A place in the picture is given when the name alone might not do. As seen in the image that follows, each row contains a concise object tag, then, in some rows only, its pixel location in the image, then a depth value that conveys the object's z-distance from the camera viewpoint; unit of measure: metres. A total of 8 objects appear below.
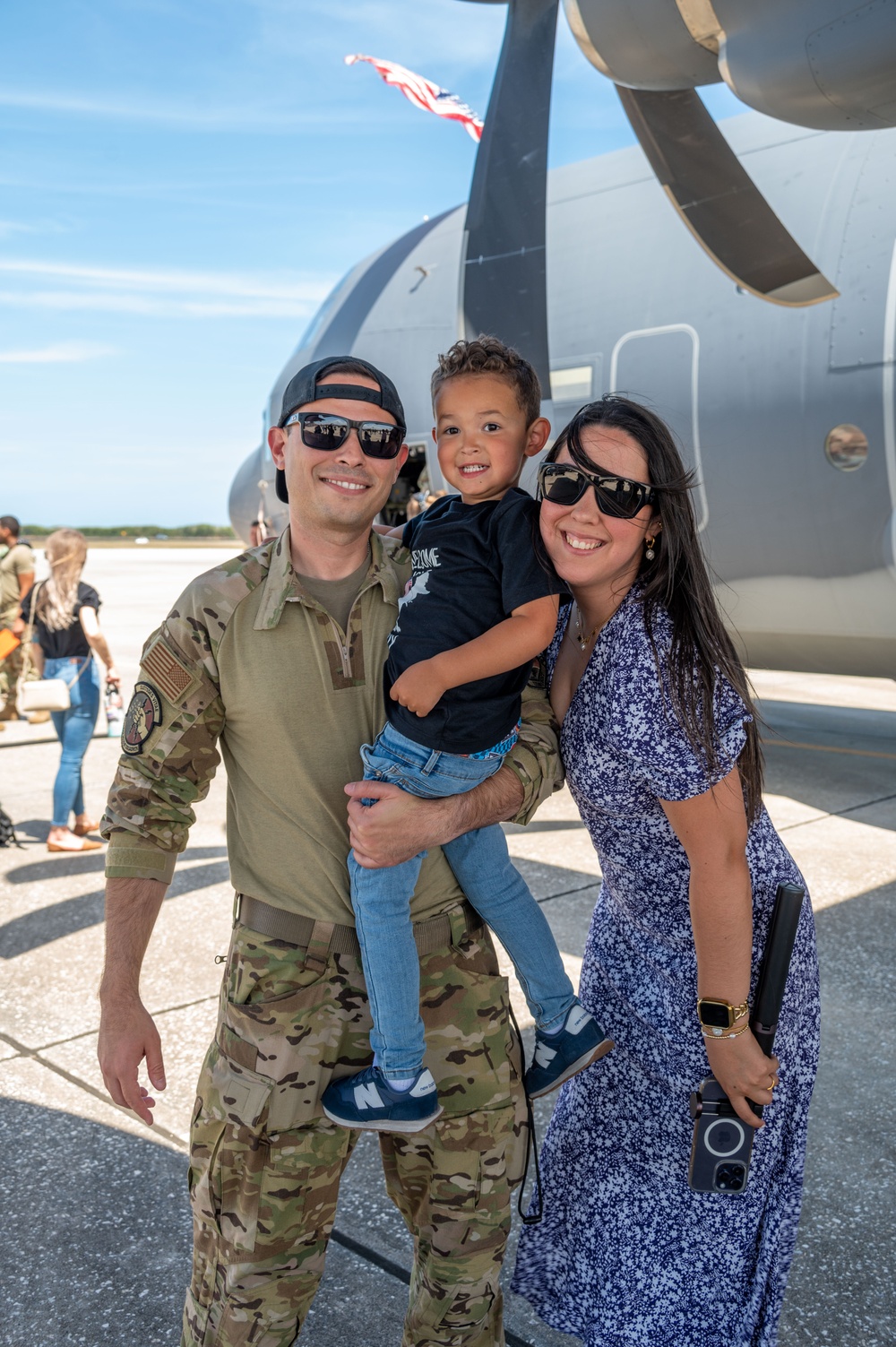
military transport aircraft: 2.81
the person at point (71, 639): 6.99
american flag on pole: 9.85
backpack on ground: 6.79
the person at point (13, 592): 8.54
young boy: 2.03
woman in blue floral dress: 2.04
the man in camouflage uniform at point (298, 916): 2.01
